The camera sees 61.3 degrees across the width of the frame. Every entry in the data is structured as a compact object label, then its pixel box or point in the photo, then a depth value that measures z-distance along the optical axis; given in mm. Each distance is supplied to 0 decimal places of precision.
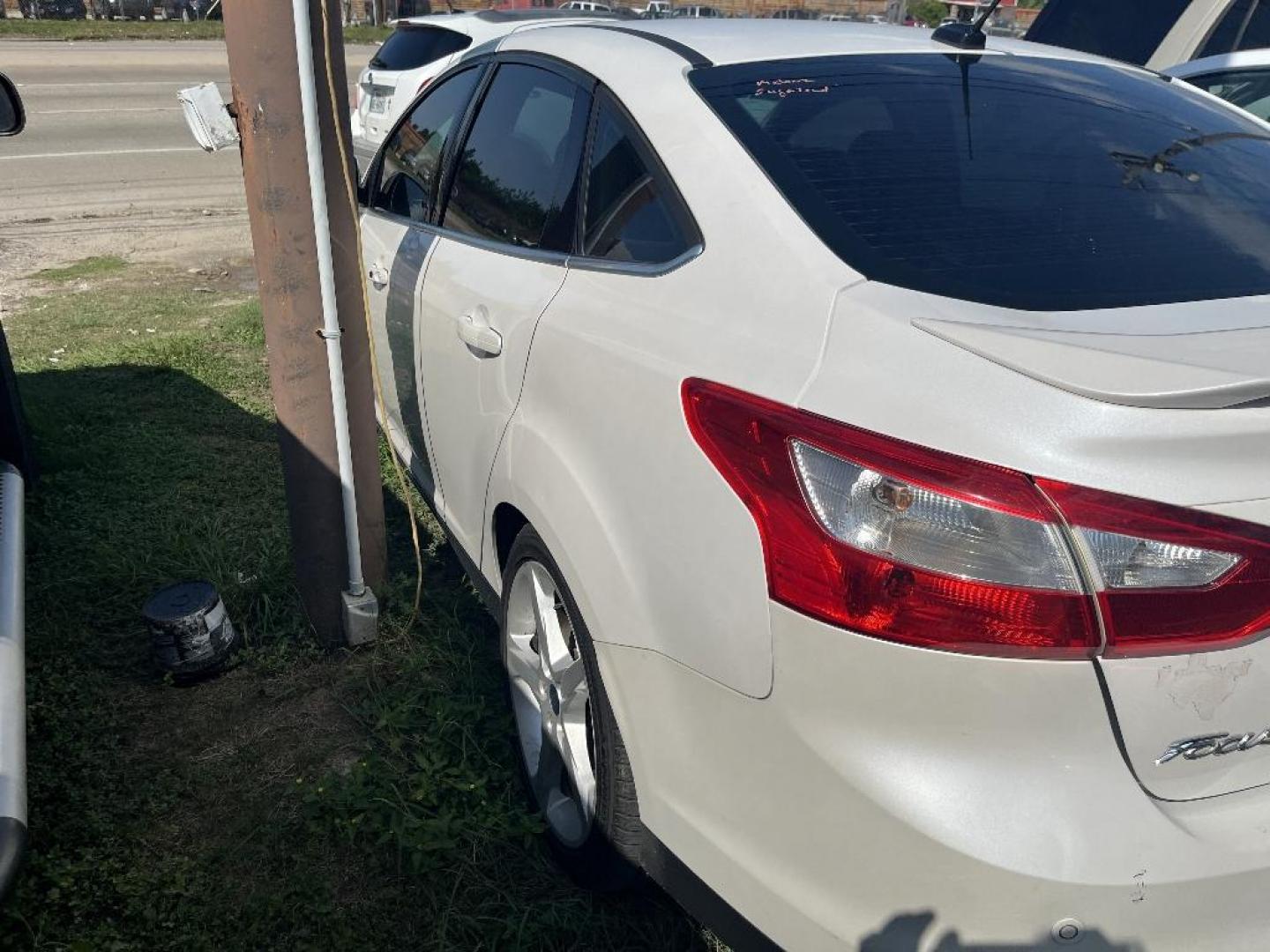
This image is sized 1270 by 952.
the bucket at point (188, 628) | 2955
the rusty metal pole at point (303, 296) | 2660
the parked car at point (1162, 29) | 6922
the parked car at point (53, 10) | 27281
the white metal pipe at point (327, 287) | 2637
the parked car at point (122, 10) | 28328
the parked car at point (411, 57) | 9008
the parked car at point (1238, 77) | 5535
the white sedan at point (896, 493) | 1371
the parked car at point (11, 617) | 1782
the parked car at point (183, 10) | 29172
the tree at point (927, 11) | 36781
